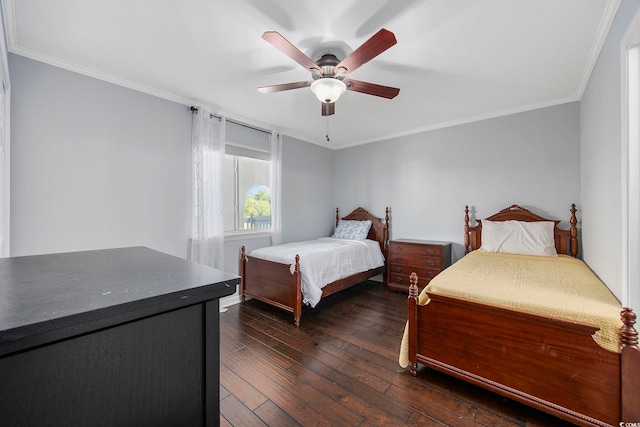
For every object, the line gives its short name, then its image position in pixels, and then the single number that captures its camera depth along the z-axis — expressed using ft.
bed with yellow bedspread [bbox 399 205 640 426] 4.26
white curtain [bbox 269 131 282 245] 12.59
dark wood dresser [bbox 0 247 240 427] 1.43
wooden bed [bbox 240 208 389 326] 9.03
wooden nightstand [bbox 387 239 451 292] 11.27
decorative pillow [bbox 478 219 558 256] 9.59
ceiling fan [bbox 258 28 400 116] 5.18
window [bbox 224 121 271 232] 11.56
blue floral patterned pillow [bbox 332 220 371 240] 14.11
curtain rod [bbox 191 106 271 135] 9.93
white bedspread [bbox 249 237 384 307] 9.21
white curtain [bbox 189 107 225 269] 9.92
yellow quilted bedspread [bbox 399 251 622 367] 4.51
